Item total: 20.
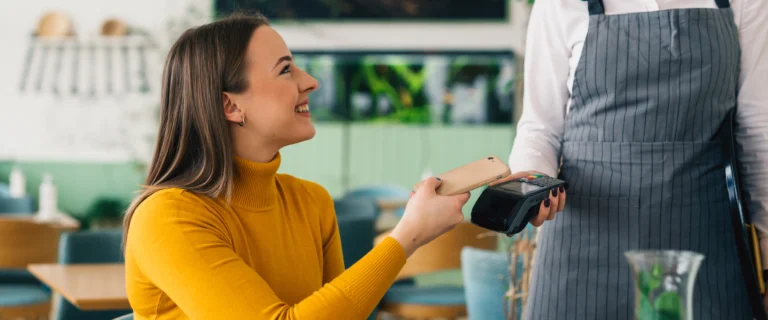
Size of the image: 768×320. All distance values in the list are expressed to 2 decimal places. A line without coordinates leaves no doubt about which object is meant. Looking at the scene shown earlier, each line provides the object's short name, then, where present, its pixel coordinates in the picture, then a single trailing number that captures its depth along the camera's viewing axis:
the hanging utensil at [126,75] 6.69
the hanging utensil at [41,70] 6.64
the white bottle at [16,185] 5.60
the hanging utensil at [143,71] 6.67
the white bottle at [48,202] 5.01
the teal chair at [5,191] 5.68
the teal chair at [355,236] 3.35
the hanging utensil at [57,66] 6.66
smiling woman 1.25
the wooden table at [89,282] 2.39
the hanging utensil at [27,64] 6.62
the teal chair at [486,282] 2.73
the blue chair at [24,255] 3.60
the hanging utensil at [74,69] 6.69
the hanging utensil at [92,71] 6.69
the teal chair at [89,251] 2.93
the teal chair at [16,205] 5.07
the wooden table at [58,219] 4.65
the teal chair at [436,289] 3.64
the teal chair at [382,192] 5.57
